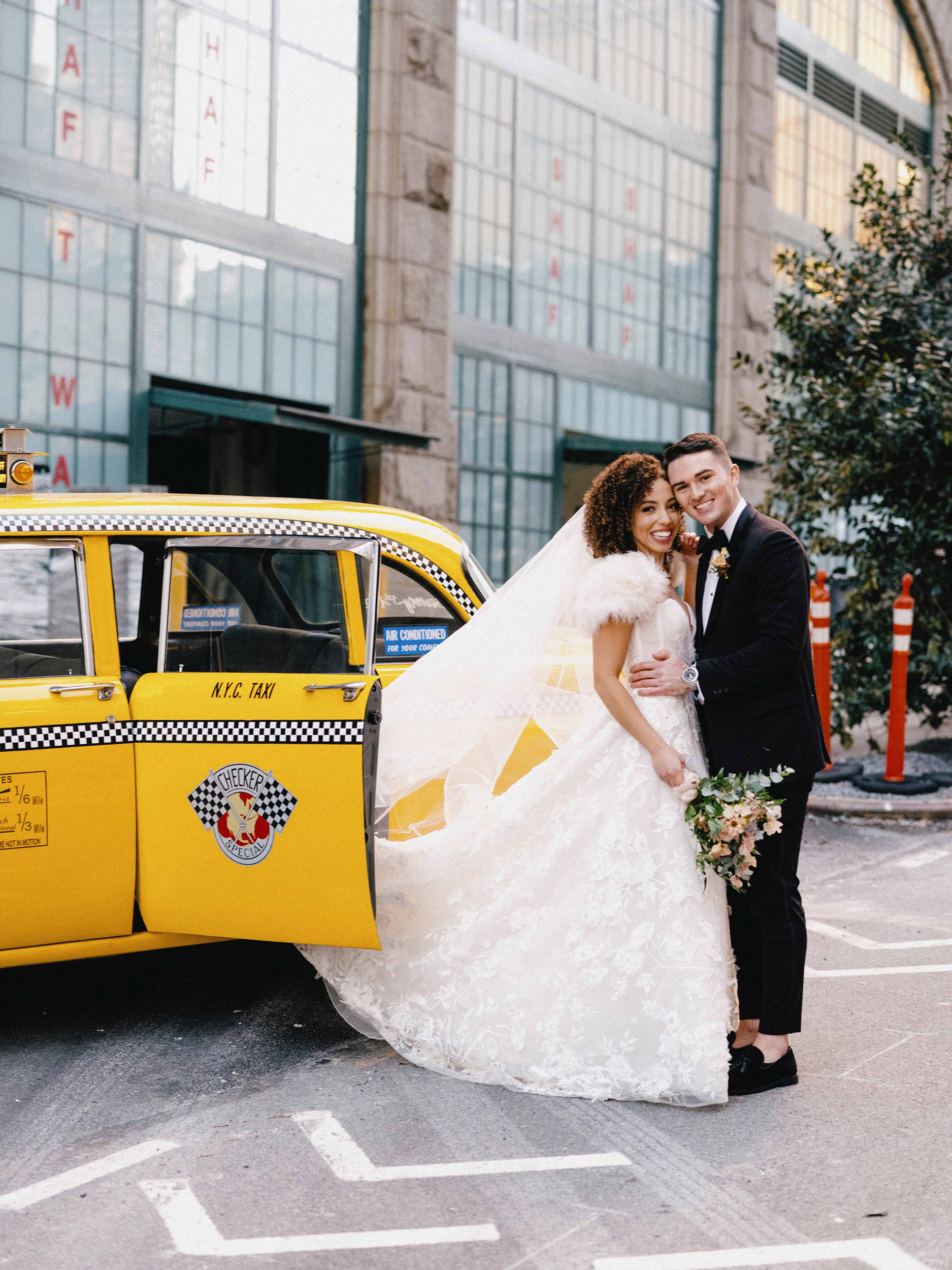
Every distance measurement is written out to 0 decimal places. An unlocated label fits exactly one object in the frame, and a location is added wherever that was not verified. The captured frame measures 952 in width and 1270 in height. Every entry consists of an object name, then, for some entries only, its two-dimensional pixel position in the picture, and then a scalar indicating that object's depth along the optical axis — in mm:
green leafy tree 9383
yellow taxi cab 3879
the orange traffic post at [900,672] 8781
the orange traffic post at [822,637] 8523
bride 3744
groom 3742
